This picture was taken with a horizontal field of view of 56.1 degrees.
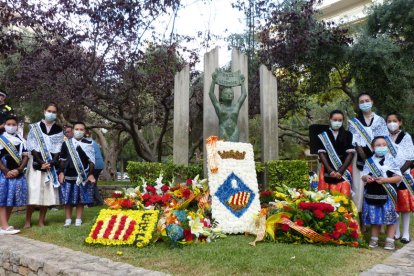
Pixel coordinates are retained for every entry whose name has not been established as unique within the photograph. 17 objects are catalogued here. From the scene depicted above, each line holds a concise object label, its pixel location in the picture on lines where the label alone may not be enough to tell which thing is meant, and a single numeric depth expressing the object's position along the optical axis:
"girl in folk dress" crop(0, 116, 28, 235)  5.86
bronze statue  6.88
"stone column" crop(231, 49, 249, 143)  7.72
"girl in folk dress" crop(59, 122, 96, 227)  6.19
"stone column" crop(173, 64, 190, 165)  7.27
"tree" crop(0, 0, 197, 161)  8.38
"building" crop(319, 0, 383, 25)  28.47
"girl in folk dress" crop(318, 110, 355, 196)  5.58
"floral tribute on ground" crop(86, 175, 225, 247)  4.84
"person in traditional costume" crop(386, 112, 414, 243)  5.29
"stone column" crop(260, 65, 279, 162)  7.68
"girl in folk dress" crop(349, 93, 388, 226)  5.50
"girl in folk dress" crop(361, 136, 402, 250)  4.90
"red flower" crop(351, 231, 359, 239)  4.89
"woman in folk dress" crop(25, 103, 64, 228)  6.16
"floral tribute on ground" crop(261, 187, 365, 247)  4.84
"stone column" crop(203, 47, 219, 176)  7.47
